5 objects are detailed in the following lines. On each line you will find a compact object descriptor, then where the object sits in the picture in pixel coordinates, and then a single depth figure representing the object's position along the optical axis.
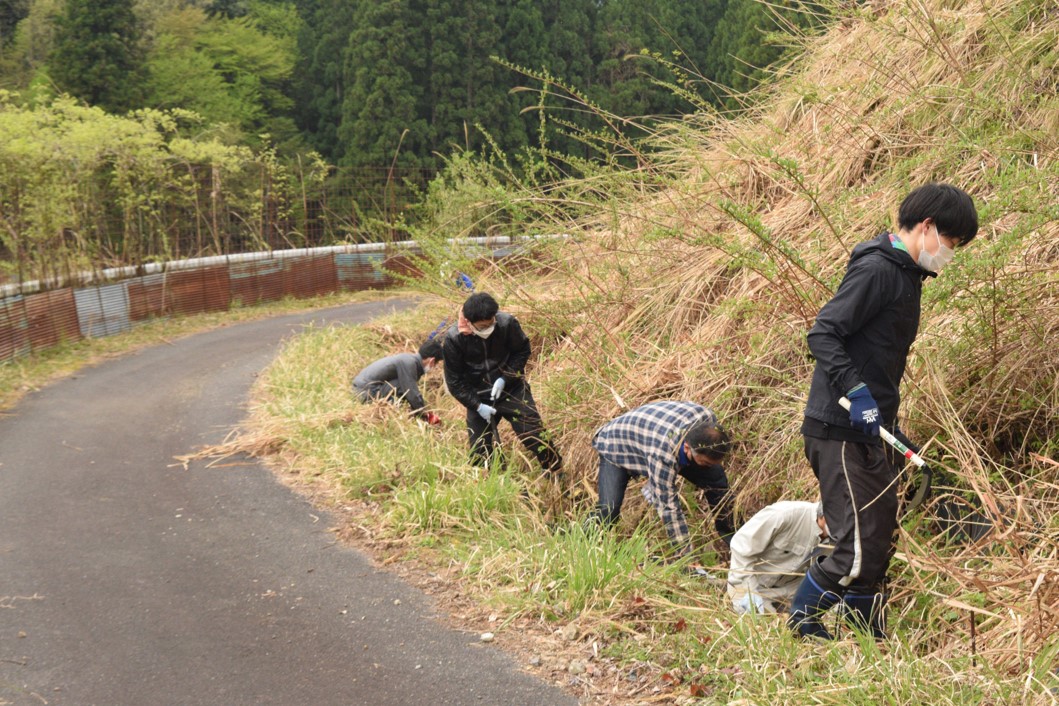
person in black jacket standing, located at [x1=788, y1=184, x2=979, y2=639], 3.57
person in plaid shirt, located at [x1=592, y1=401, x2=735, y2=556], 4.79
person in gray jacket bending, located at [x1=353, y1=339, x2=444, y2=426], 8.09
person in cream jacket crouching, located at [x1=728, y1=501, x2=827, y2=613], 4.54
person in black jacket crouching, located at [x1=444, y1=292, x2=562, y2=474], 6.46
